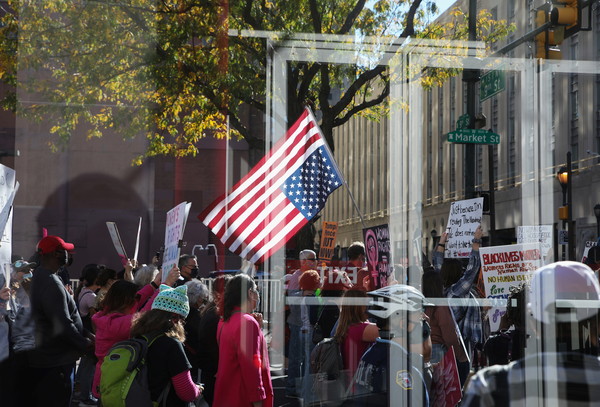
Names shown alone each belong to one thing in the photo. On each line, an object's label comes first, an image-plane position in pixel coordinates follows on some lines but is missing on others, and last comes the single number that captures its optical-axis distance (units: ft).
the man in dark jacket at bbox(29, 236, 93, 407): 21.18
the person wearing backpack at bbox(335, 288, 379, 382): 21.47
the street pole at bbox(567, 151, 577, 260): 49.50
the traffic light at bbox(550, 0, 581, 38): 26.12
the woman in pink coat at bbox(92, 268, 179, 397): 21.49
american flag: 25.46
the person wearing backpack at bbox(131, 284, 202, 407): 16.71
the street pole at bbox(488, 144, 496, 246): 28.73
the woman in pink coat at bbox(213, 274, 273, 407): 18.67
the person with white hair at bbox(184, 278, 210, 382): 25.75
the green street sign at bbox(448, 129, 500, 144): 28.32
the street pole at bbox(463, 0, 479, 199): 26.00
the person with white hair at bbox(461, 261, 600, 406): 7.81
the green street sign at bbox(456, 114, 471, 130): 27.79
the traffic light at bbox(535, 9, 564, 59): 26.22
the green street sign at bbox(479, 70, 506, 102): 26.37
